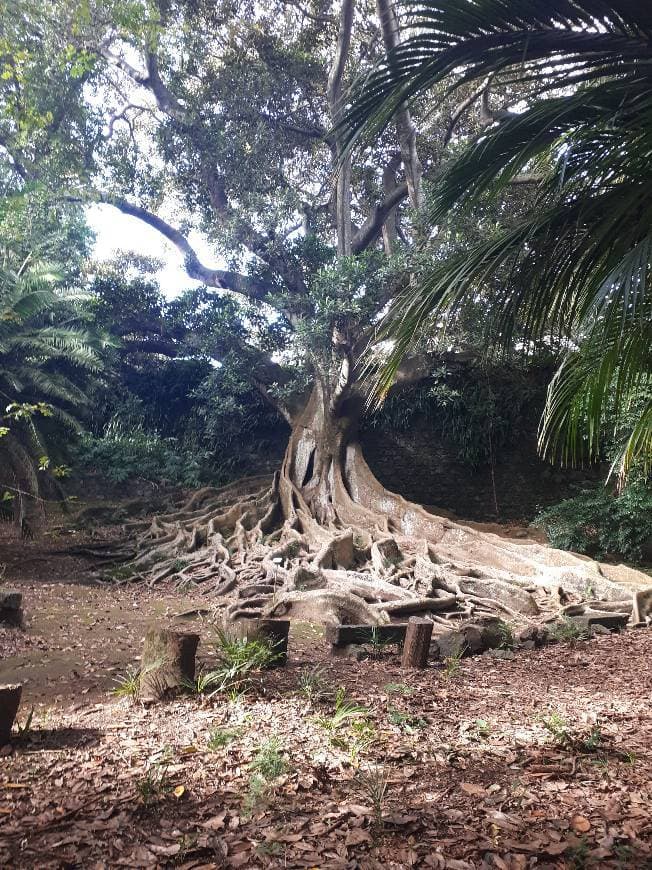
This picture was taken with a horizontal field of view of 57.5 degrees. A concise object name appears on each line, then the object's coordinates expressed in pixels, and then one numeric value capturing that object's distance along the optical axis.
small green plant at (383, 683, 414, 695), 3.87
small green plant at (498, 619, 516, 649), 5.23
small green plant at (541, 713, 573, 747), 2.91
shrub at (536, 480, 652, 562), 9.02
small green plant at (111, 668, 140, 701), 3.73
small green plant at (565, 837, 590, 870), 1.83
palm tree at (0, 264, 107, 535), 9.93
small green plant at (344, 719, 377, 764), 2.86
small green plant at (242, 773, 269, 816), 2.32
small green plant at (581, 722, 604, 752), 2.85
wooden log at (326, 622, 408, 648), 5.09
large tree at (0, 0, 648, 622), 8.07
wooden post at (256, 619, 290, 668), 4.32
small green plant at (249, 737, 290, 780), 2.61
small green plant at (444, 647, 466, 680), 4.42
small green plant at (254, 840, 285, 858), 2.00
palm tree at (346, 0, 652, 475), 2.62
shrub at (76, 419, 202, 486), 12.04
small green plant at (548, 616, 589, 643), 5.54
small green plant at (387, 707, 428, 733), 3.26
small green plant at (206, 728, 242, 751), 2.91
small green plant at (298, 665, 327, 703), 3.69
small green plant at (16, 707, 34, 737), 3.05
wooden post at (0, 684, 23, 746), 2.95
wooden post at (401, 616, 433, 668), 4.54
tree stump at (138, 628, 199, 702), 3.71
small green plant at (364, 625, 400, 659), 4.98
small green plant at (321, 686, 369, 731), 3.22
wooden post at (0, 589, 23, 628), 5.47
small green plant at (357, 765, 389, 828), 2.25
